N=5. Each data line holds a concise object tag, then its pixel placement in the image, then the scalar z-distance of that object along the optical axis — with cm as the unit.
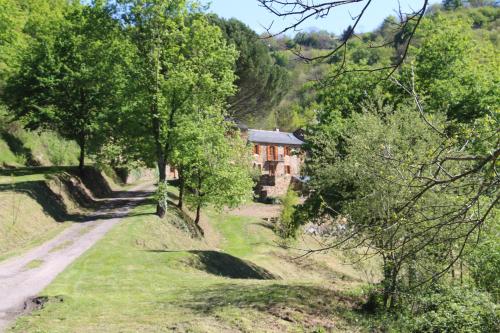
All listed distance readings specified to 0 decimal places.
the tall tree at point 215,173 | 2897
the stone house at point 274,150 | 7294
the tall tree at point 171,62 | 2422
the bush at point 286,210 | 3328
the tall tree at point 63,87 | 3048
